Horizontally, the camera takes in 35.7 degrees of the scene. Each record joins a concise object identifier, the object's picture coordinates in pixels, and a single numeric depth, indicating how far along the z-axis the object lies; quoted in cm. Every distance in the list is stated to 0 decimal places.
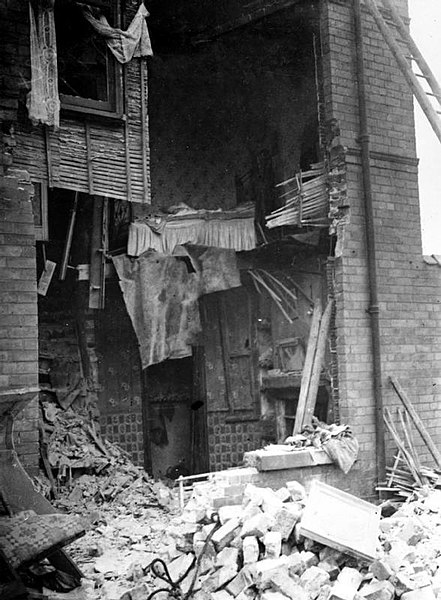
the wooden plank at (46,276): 928
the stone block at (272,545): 598
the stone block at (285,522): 620
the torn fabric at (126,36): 855
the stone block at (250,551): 597
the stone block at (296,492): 704
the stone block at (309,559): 592
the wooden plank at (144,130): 880
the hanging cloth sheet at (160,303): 1035
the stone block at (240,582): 575
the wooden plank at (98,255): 1008
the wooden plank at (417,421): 903
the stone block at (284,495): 696
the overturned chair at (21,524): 535
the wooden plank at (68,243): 978
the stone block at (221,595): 567
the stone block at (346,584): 550
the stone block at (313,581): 562
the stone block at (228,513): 650
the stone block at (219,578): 585
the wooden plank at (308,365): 933
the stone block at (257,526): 618
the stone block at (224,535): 623
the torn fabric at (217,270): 1086
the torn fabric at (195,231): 1028
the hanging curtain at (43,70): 771
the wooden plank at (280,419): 1105
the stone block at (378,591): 563
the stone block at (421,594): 559
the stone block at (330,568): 591
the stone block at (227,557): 602
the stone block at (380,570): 581
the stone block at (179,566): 616
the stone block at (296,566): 583
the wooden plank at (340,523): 593
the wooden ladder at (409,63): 809
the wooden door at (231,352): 1148
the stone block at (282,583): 559
